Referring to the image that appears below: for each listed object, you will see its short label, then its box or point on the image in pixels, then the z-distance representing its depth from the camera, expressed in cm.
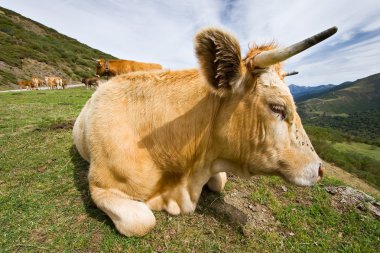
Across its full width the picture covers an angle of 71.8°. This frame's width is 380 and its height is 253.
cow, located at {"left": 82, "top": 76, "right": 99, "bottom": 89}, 3611
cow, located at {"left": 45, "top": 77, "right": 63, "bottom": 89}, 3844
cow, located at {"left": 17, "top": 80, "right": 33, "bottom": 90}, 3729
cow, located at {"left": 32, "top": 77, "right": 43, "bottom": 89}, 3765
